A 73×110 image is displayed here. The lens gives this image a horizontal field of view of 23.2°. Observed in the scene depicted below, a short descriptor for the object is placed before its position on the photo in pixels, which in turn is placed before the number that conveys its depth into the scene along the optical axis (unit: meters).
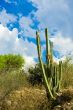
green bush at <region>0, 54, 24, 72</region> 13.07
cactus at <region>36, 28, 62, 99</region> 5.87
